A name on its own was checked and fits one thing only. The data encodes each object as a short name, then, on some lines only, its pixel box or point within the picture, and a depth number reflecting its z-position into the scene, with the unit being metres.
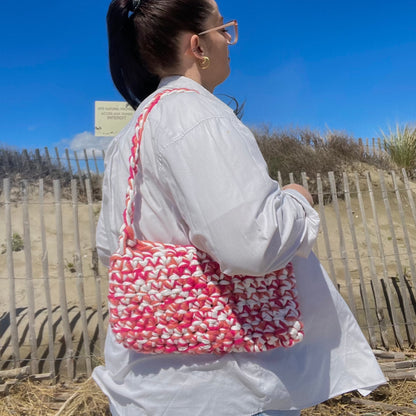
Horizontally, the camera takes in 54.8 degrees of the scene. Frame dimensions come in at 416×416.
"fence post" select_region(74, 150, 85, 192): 8.42
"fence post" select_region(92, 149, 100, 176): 8.51
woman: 0.64
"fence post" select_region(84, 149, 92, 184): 8.40
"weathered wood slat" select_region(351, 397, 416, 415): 2.77
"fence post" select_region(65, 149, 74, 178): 8.70
